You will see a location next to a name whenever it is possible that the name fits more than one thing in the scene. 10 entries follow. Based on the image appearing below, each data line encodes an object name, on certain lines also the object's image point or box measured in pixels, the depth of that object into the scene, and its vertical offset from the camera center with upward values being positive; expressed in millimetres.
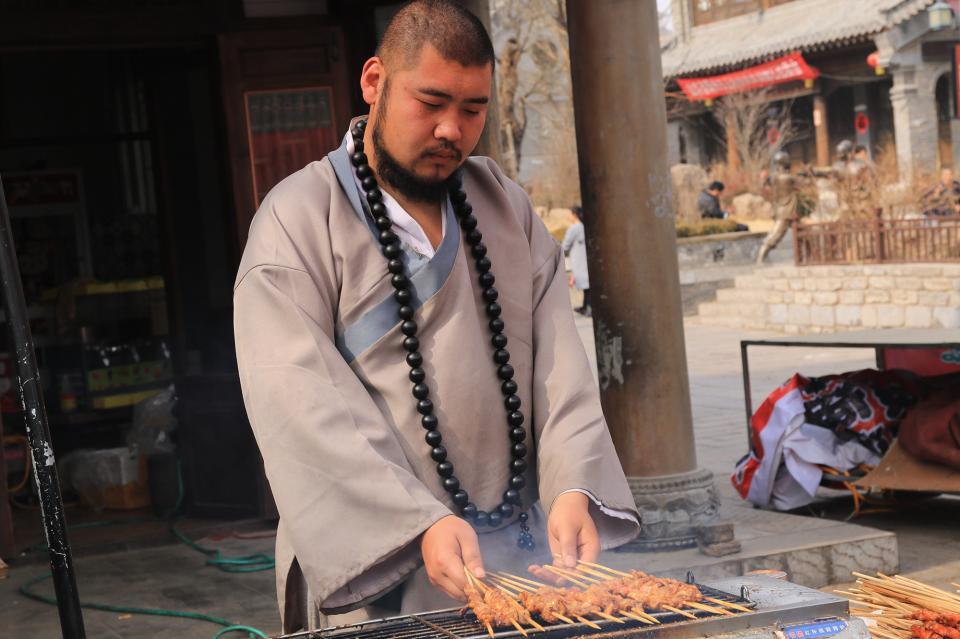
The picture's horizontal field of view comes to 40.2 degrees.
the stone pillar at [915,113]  26109 +1800
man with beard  2391 -228
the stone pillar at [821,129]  29328 +1865
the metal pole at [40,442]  3328 -399
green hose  5582 -1475
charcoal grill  2074 -635
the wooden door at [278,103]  6812 +831
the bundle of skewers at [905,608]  2514 -813
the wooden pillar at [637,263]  5785 -147
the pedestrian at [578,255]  18422 -282
